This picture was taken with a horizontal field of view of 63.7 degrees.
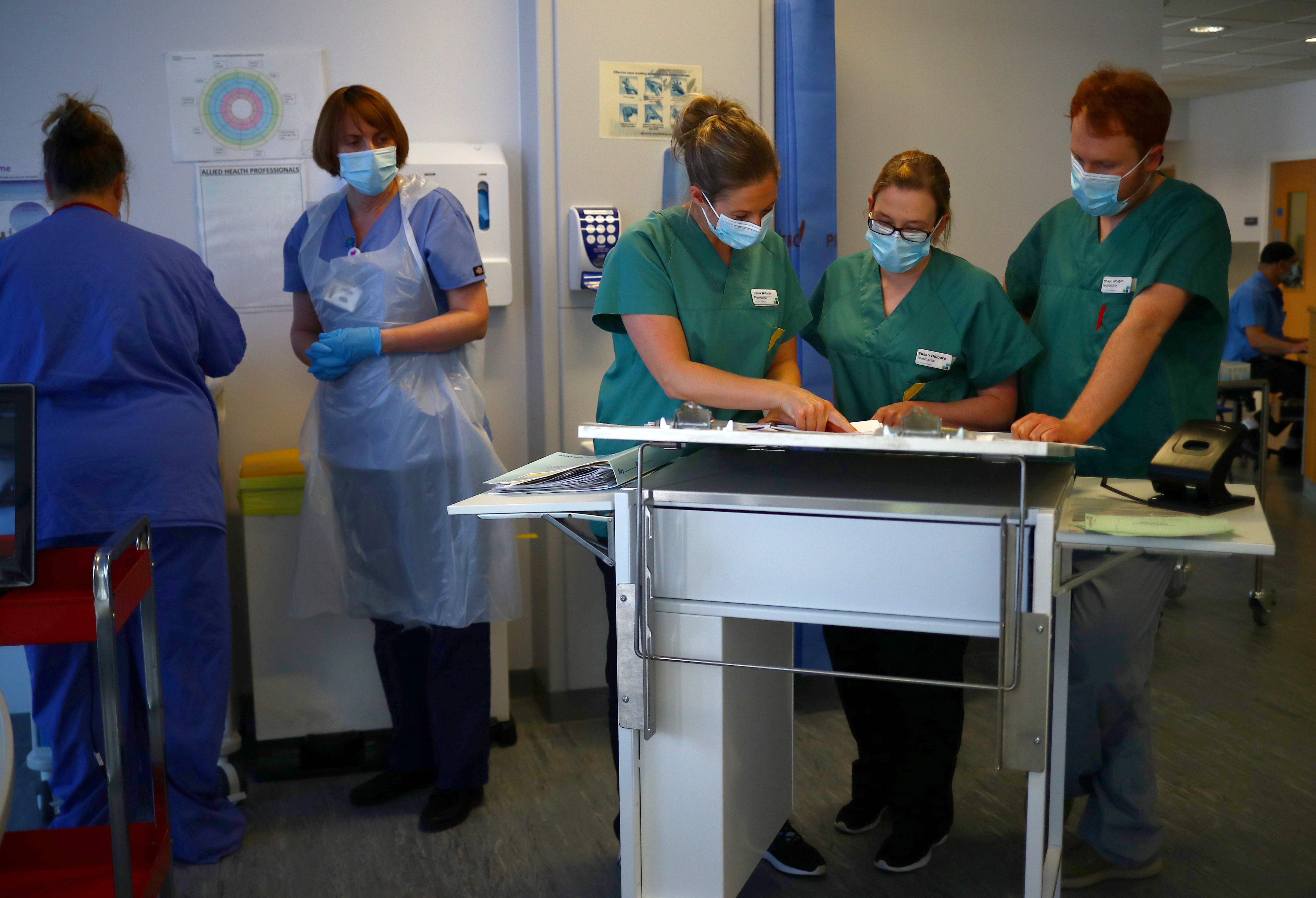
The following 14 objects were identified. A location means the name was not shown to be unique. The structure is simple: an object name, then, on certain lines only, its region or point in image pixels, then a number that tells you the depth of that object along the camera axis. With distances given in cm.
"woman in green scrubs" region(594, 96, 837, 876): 183
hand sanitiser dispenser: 269
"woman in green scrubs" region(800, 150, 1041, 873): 198
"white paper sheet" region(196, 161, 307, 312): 278
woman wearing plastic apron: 228
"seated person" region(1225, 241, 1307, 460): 679
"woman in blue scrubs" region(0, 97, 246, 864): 201
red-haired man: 190
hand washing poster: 271
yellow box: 254
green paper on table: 144
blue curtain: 279
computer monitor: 145
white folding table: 144
